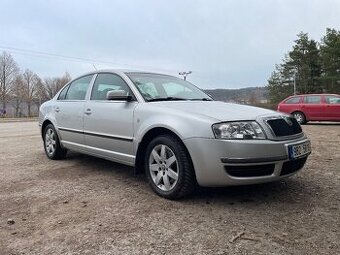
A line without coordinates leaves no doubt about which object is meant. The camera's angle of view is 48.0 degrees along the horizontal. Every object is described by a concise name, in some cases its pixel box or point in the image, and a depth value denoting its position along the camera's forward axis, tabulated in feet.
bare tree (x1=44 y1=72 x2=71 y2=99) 251.39
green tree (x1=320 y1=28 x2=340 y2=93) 142.31
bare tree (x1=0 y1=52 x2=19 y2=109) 201.87
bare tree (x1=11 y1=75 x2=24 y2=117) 209.34
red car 54.32
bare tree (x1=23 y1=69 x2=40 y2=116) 223.71
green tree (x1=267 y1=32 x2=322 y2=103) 167.73
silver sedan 12.16
